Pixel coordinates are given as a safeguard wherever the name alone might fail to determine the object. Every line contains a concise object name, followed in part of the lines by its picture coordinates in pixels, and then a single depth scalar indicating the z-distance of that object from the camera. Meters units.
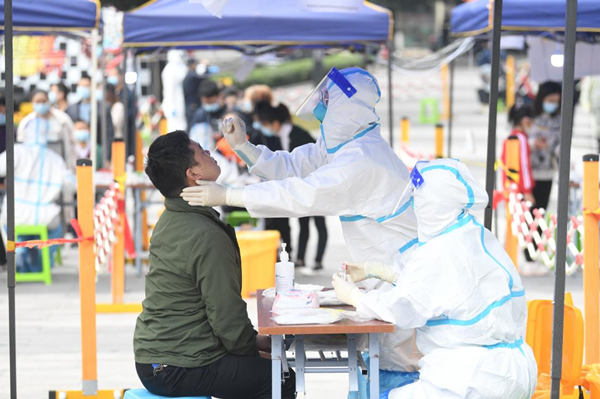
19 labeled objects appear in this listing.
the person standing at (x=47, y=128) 19.74
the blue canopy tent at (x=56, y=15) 14.35
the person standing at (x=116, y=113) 24.86
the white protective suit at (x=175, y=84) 27.66
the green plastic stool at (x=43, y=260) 18.26
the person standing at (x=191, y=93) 27.93
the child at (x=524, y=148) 18.73
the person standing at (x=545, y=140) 19.32
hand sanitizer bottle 8.49
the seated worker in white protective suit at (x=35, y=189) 18.42
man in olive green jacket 7.75
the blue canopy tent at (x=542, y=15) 16.21
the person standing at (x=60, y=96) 24.63
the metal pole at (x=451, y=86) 24.00
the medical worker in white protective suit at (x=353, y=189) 8.42
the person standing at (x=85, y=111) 24.95
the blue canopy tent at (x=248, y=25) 16.21
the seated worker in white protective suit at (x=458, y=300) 7.08
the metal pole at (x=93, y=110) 20.13
